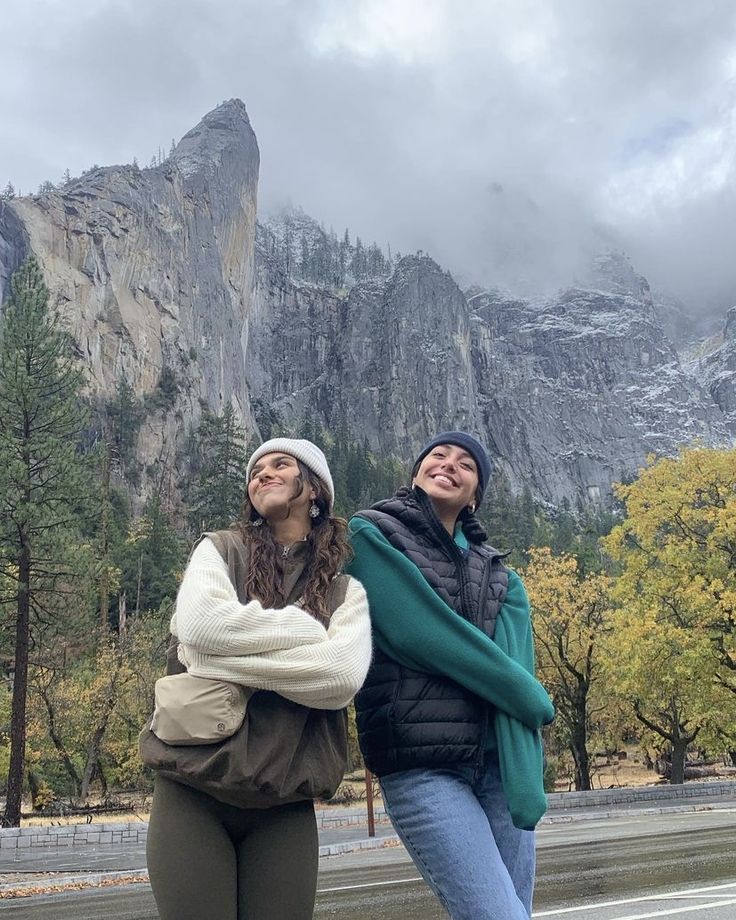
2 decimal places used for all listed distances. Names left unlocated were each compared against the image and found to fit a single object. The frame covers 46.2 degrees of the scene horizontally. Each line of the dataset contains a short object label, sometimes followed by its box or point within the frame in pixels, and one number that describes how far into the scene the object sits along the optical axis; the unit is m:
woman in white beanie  2.21
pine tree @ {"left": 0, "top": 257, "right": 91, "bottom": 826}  19.95
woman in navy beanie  2.42
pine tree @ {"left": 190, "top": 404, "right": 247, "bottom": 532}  62.88
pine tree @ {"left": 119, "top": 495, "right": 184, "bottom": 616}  48.31
